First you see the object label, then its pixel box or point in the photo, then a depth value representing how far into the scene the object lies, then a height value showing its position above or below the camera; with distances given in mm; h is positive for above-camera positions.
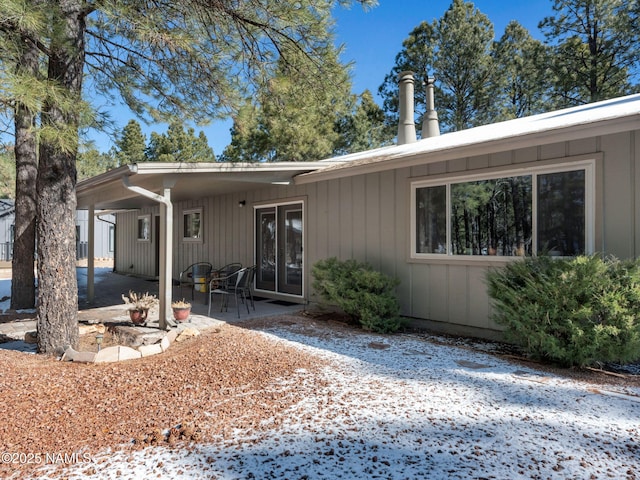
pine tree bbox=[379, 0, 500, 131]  15922 +7037
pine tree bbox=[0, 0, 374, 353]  3900 +2075
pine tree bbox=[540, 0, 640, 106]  13837 +6757
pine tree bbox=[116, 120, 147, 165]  23219 +5677
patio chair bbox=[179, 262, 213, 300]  7520 -609
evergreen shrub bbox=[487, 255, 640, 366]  3475 -569
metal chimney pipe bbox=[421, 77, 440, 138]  9633 +2843
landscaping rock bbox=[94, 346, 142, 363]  4160 -1125
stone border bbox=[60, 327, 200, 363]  4148 -1131
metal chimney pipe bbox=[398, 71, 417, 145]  9039 +2902
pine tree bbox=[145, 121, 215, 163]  22672 +5372
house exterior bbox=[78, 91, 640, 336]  4105 +516
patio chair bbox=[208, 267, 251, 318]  6551 -745
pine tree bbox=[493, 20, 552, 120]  15836 +6463
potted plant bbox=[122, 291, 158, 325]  5434 -879
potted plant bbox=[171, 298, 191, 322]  5508 -889
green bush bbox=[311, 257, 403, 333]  5414 -679
